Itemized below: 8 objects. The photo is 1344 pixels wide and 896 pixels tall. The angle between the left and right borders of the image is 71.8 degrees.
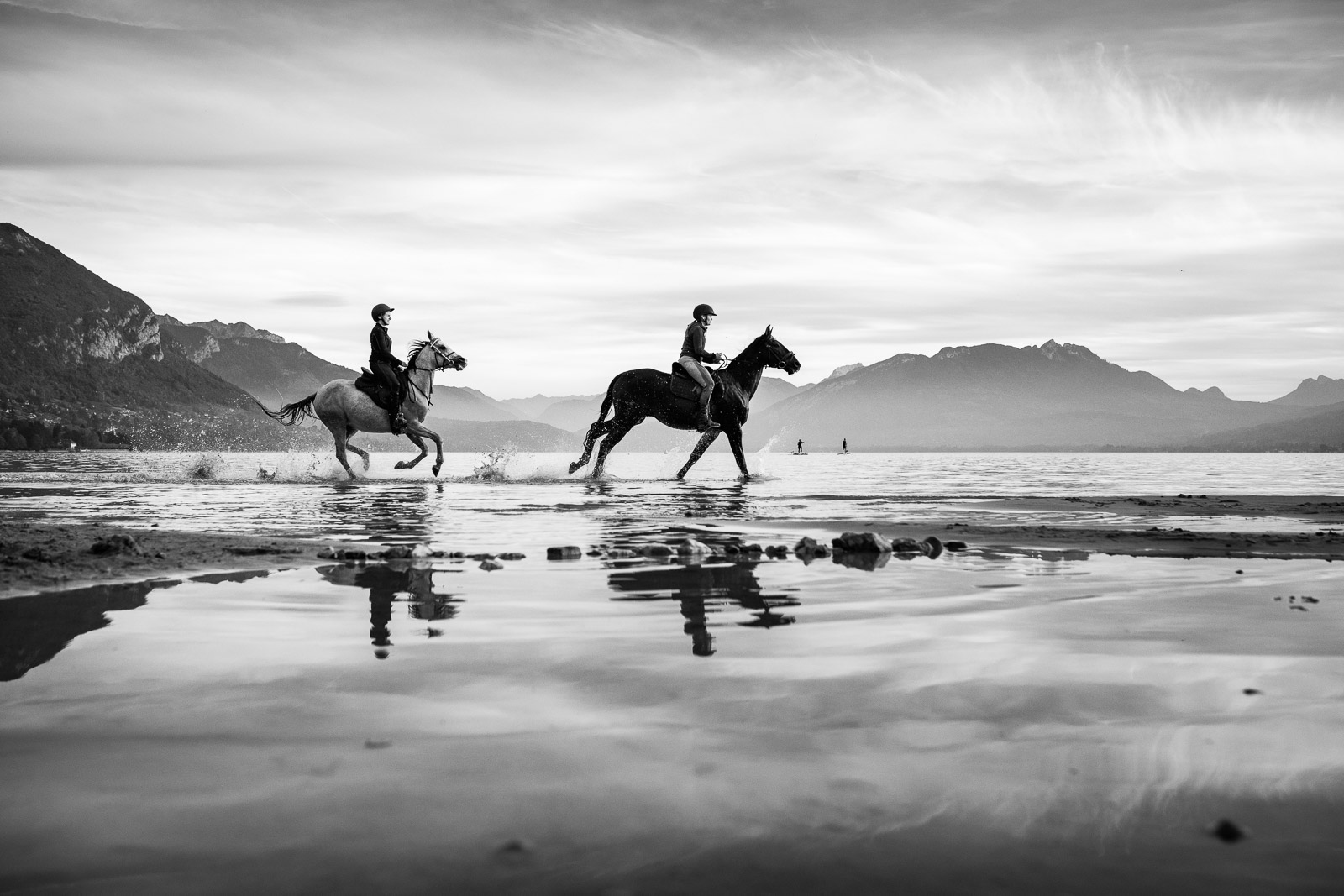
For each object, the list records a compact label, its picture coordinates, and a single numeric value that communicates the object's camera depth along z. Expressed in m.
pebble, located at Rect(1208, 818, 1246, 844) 2.17
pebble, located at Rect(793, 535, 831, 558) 8.38
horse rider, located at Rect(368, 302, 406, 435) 21.75
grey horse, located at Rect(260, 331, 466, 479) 22.55
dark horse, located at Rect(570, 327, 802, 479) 21.73
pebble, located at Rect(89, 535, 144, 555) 7.71
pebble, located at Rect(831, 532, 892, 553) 8.62
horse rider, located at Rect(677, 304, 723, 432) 20.77
